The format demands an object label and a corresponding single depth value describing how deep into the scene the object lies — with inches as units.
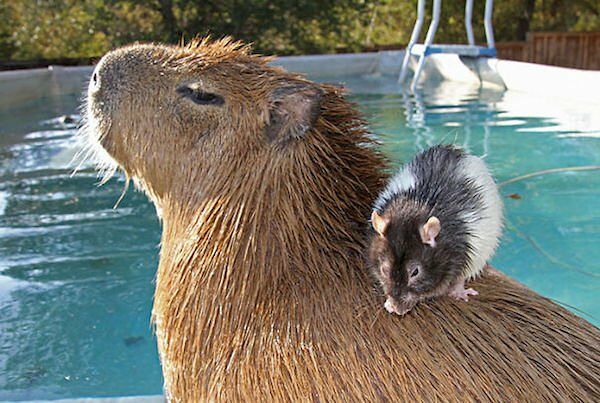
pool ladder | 192.9
